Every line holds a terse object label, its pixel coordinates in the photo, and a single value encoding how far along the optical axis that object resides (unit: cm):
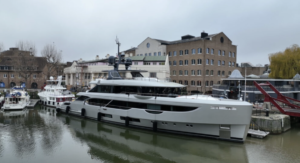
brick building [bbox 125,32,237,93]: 3628
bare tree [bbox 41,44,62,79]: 3897
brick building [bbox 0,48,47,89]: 4597
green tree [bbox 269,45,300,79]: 3098
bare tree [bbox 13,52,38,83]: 3656
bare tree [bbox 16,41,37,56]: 3772
